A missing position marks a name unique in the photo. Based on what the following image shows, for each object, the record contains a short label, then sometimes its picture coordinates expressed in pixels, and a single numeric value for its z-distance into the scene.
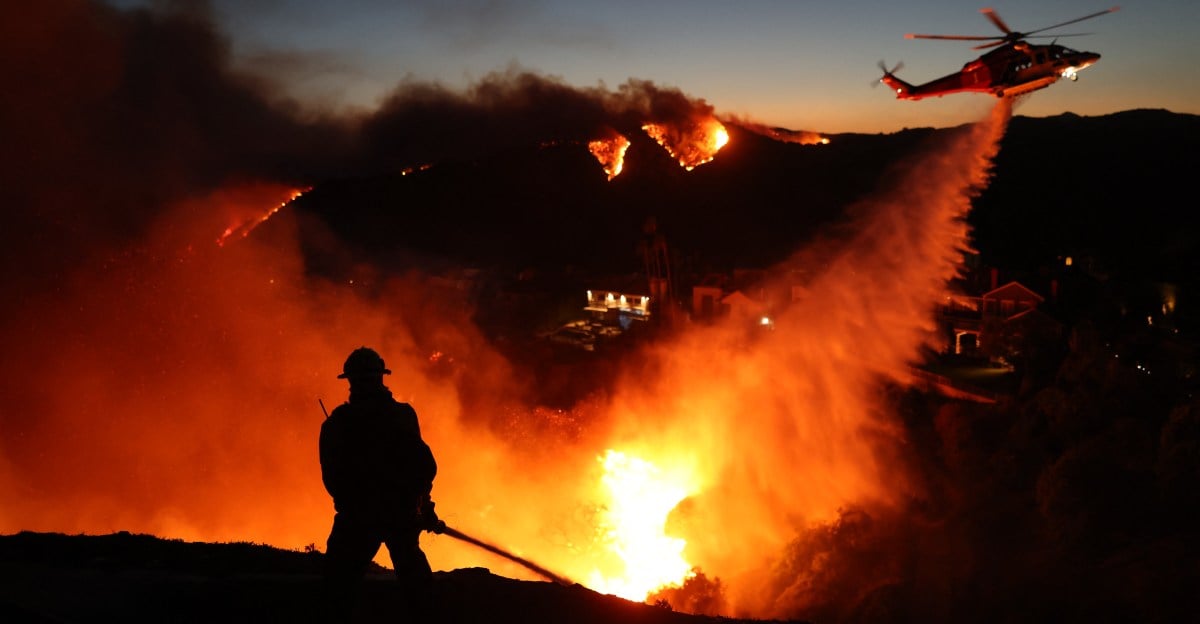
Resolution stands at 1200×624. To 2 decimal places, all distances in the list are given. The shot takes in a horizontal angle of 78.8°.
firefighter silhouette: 5.21
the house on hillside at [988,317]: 27.31
